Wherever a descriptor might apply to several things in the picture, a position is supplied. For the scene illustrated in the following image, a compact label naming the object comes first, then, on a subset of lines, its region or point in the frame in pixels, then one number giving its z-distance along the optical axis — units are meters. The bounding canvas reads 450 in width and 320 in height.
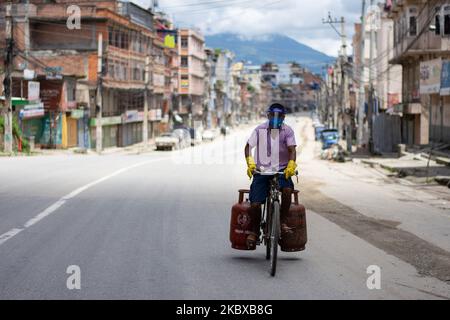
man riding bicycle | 9.10
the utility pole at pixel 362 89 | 46.57
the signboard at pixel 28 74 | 50.69
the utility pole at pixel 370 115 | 45.09
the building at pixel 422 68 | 37.81
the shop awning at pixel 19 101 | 48.88
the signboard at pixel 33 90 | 51.31
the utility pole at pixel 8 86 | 41.62
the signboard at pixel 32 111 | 50.09
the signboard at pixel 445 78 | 33.47
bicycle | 8.73
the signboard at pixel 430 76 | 36.62
